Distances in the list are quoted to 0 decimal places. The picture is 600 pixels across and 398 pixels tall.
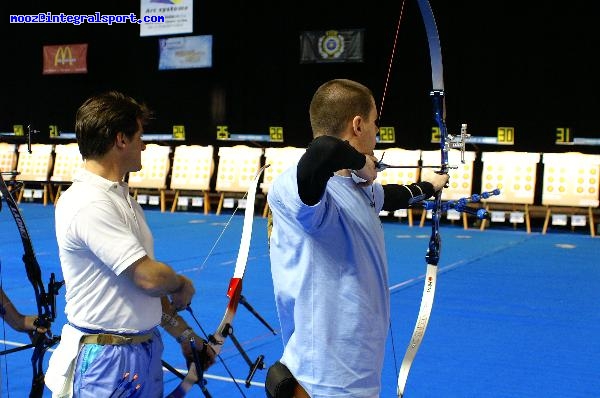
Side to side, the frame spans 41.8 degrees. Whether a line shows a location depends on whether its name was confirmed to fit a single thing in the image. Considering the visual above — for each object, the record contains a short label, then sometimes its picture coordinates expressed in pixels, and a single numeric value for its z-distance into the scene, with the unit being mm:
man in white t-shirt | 1820
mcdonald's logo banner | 14594
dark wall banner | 11883
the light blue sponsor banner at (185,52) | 13352
